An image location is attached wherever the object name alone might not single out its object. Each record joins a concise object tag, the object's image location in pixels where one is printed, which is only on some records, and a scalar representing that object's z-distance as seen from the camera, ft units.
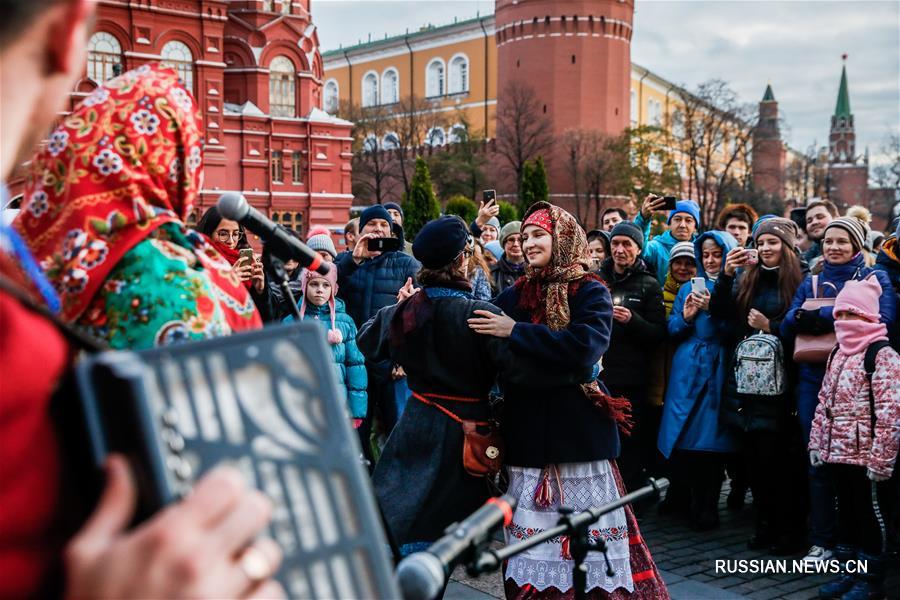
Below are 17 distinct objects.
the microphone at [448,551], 5.06
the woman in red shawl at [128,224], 6.12
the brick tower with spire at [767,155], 189.72
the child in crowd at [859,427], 17.90
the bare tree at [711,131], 170.81
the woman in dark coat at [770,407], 21.98
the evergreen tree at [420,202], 145.28
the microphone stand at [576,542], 6.54
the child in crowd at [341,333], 23.02
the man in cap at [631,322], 24.45
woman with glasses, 14.61
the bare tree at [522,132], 191.42
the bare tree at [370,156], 201.87
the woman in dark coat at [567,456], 15.12
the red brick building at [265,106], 133.80
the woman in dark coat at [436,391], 14.52
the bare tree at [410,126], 206.69
